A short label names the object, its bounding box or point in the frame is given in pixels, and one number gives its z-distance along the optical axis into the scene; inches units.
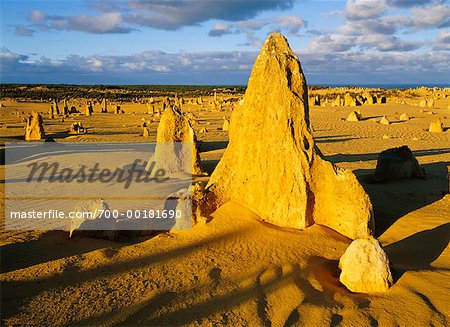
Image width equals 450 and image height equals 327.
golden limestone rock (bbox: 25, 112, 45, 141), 705.6
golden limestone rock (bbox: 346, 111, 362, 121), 1127.0
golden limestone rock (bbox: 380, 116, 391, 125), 1055.9
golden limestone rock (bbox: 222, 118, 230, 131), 917.4
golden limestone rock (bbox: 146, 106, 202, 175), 425.4
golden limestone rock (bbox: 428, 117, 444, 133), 899.4
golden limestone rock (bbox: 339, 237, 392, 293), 180.1
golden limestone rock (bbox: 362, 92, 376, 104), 1740.5
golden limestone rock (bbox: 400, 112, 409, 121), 1132.8
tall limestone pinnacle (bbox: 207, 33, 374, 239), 240.8
